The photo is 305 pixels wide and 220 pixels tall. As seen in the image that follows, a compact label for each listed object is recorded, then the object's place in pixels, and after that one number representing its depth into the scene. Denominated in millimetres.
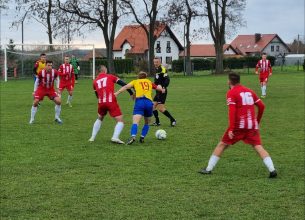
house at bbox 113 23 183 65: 95875
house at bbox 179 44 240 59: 112062
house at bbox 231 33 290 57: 121375
